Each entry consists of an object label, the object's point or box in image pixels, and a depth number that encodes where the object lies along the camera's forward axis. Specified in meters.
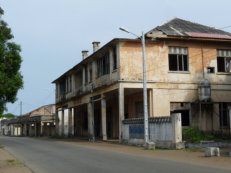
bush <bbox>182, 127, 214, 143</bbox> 20.25
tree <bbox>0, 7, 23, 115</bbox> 24.44
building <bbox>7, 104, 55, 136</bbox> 58.53
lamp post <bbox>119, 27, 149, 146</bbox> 20.59
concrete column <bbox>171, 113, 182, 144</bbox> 18.89
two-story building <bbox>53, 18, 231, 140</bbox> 25.92
